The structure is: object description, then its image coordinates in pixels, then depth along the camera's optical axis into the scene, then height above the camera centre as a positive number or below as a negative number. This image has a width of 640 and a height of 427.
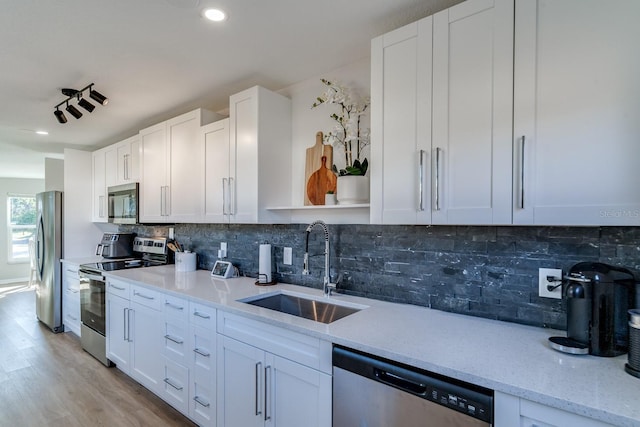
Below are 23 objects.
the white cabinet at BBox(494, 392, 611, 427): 0.91 -0.60
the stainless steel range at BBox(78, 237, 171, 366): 3.13 -0.82
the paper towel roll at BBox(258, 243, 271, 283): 2.44 -0.42
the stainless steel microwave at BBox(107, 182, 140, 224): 3.51 +0.05
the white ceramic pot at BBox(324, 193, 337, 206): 2.13 +0.06
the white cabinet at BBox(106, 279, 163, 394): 2.47 -1.01
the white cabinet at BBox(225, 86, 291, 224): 2.32 +0.38
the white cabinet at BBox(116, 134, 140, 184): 3.53 +0.53
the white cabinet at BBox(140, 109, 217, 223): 2.82 +0.36
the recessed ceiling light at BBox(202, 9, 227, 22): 1.62 +0.97
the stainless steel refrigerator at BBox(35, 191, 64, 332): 4.12 -0.61
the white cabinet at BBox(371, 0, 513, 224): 1.30 +0.40
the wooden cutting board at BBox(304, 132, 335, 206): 2.28 +0.36
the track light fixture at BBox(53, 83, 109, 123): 2.47 +0.84
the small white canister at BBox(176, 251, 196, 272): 3.06 -0.50
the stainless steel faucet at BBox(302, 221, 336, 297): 2.07 -0.37
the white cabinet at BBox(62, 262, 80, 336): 3.81 -1.09
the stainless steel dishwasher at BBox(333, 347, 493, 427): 1.05 -0.67
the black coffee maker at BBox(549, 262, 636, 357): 1.17 -0.36
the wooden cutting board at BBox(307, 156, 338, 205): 2.23 +0.17
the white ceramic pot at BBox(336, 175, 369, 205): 1.93 +0.12
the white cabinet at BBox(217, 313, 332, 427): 1.47 -0.84
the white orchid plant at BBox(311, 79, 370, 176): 2.09 +0.56
